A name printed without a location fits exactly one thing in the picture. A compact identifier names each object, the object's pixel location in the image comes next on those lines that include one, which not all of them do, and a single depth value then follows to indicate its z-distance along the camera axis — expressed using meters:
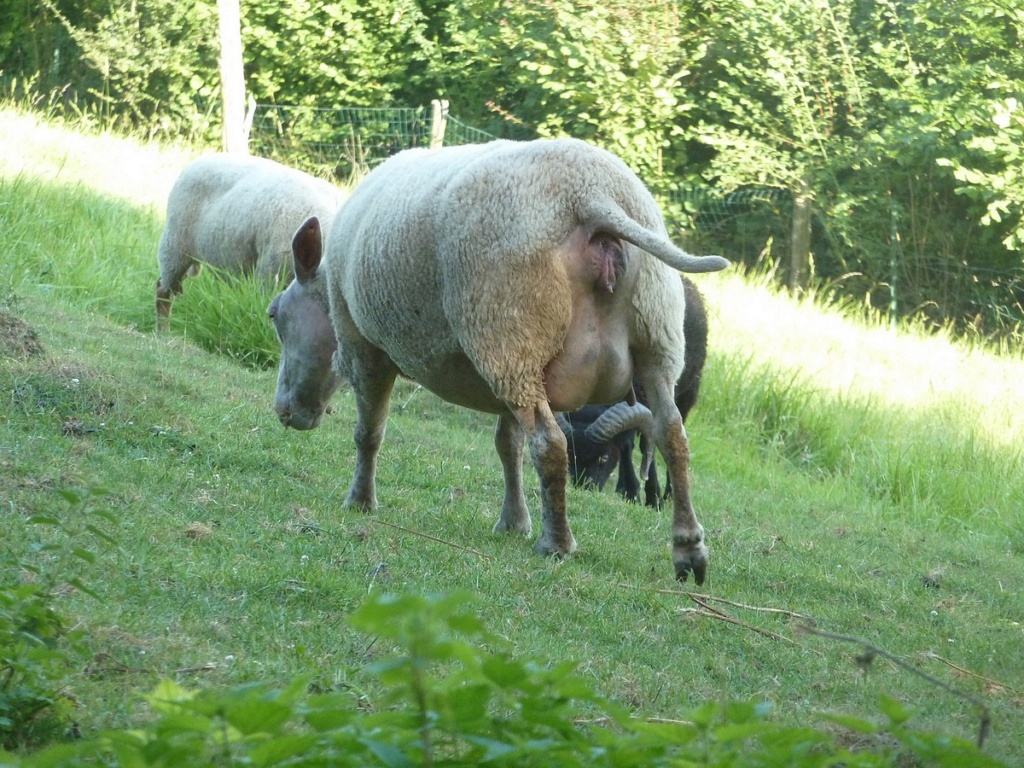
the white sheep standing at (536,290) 9.89
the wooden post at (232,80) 33.47
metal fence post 33.69
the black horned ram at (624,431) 15.60
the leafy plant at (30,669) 5.41
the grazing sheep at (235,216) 20.97
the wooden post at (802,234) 38.37
